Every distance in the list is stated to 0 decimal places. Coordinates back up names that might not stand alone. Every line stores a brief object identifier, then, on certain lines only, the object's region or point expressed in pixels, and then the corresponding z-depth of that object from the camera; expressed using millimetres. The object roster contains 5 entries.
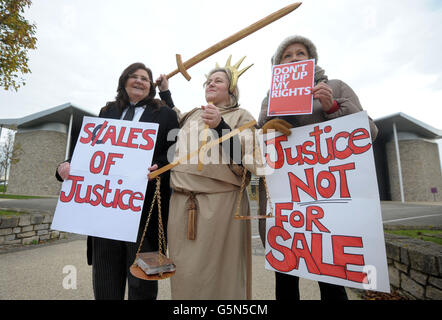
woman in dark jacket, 1442
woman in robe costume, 1282
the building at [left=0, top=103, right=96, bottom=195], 17391
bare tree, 17195
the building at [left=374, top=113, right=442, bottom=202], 19172
